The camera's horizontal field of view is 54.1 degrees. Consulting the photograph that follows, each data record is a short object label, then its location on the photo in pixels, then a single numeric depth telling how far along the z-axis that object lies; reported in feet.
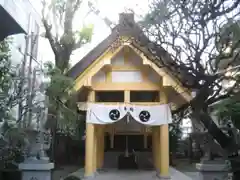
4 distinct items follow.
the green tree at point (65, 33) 29.22
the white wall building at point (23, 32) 14.04
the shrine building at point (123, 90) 29.82
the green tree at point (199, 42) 12.73
